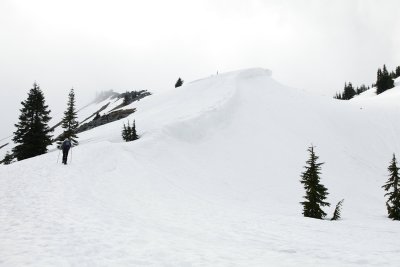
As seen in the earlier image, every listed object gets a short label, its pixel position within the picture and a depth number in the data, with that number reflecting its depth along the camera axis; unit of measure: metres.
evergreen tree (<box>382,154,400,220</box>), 22.34
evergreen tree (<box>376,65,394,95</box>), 84.69
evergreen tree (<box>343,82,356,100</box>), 118.69
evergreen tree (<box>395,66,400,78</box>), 108.41
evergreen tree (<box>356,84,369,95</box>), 143.02
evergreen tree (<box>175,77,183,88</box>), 93.94
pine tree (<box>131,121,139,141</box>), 32.67
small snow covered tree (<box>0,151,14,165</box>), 63.25
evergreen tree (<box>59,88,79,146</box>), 51.51
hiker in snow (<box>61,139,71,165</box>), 22.82
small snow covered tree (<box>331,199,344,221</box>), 19.74
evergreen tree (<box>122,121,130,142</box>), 33.97
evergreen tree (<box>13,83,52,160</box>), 41.12
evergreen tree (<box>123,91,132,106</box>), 120.47
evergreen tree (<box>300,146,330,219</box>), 20.89
